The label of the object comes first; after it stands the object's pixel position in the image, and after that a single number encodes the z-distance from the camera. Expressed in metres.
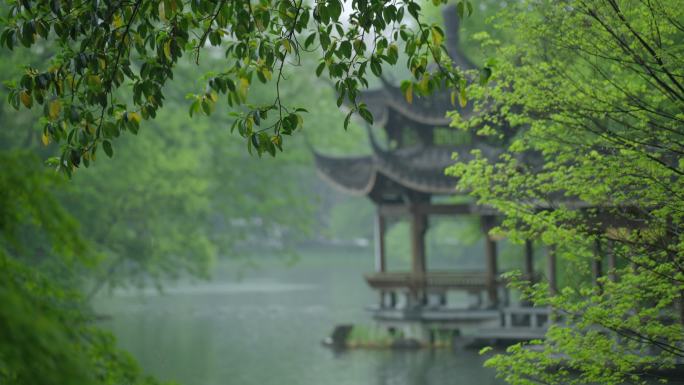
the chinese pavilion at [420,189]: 47.94
